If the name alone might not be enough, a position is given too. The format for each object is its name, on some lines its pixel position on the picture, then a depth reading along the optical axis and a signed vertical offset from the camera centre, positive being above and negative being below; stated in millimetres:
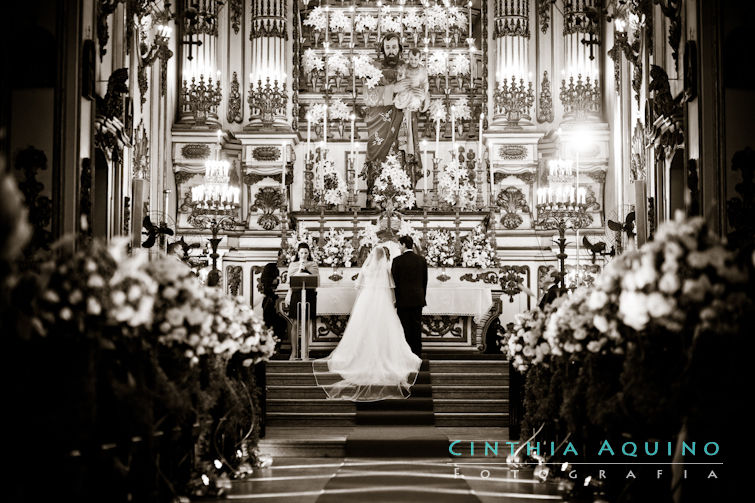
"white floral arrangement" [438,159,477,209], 18875 +1648
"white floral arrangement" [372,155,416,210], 18609 +1605
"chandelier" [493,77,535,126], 19688 +3309
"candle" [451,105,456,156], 19453 +2791
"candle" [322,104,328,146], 19203 +2827
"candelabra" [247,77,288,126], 19594 +3323
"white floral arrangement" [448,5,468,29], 20344 +5022
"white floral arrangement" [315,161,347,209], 18953 +1714
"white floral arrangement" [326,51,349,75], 20297 +4134
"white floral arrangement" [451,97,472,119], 20125 +3205
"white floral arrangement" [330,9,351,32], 20375 +4968
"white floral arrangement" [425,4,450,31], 20328 +5008
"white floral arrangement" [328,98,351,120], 20203 +3221
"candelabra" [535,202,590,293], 12926 +875
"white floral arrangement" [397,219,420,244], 17811 +832
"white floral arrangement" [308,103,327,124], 19859 +3140
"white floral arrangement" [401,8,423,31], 20531 +5005
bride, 13961 -1003
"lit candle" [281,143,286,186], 18670 +2040
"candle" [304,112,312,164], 19145 +2762
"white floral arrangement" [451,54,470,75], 20288 +4093
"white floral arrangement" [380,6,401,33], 20469 +4924
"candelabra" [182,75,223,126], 19531 +3378
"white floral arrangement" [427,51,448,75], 20234 +4128
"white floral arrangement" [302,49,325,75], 20359 +4173
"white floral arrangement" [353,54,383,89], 20047 +3951
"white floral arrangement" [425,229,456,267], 17594 +451
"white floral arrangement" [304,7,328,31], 20359 +4993
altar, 16672 -451
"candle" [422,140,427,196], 18719 +2098
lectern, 15445 -444
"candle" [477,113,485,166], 19259 +2479
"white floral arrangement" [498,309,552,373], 9962 -631
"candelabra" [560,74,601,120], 19531 +3333
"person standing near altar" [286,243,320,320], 15773 +166
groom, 14805 -161
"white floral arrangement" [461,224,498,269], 17469 +426
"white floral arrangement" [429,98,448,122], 20016 +3168
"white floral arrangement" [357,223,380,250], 17828 +702
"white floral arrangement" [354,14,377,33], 20516 +4947
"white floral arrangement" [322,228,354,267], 17453 +475
